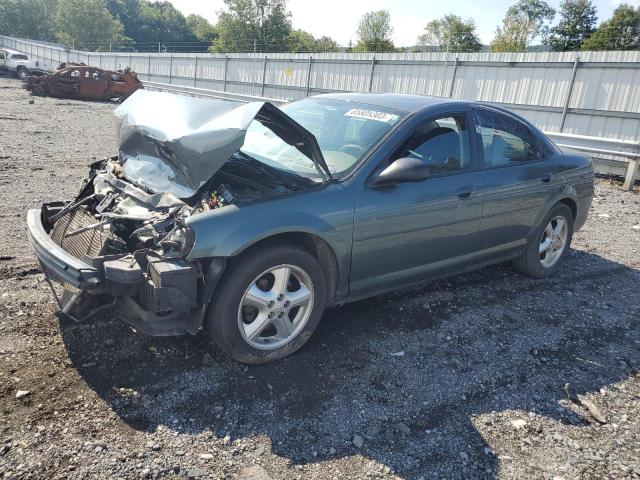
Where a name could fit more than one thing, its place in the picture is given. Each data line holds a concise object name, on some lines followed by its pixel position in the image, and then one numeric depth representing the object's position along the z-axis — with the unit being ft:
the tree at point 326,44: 235.69
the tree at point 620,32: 170.81
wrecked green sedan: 9.95
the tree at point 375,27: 260.62
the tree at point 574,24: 190.49
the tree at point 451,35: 223.30
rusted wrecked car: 77.71
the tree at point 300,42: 233.04
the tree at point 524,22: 218.96
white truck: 114.93
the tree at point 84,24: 237.25
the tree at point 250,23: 234.58
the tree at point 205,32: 316.81
